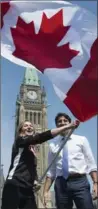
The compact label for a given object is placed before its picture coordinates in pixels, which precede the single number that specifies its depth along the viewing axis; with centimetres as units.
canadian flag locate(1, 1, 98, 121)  579
